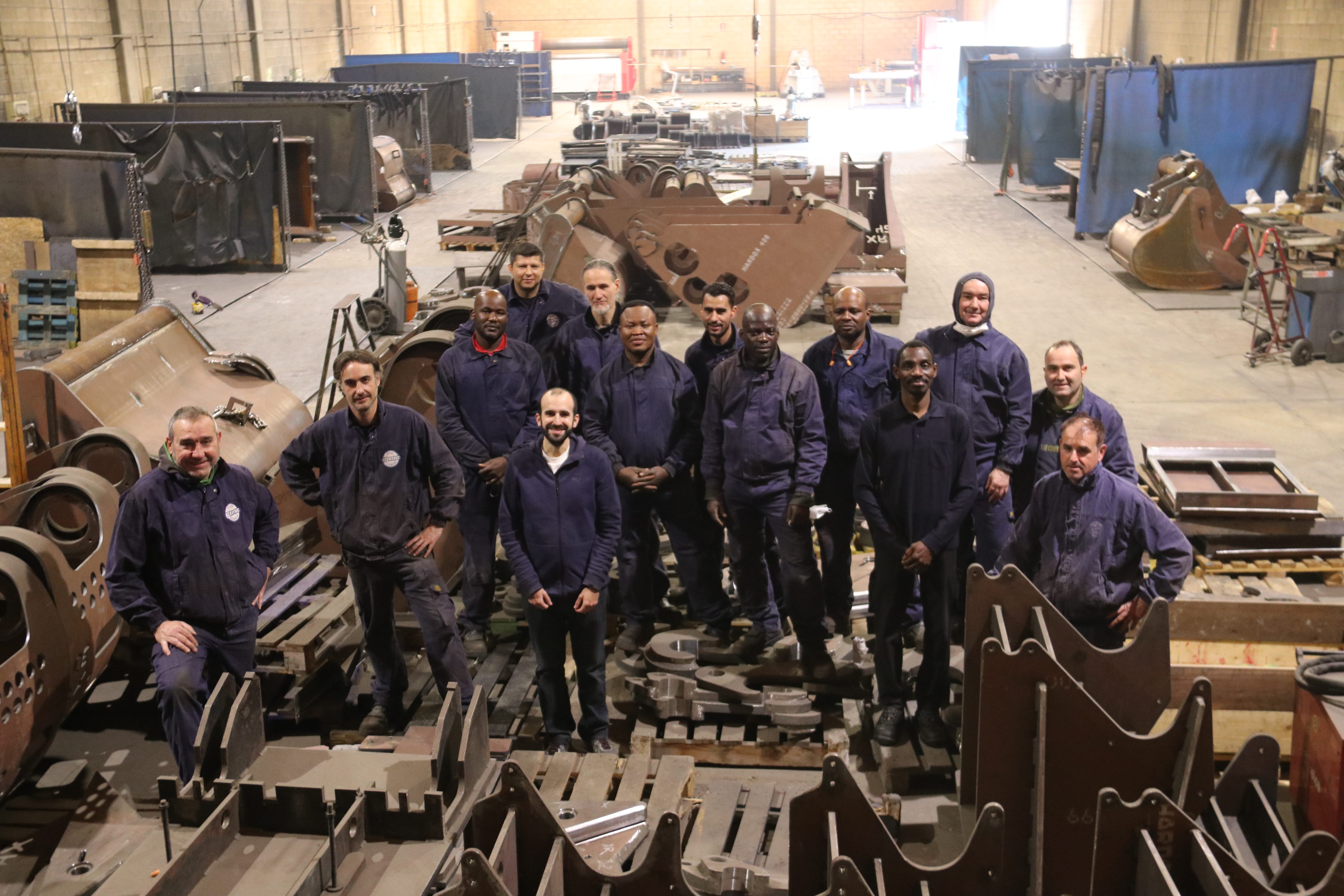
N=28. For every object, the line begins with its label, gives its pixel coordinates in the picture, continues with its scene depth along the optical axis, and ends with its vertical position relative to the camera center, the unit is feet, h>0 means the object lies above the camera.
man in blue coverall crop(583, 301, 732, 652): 19.54 -5.37
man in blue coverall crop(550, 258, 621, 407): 21.36 -4.06
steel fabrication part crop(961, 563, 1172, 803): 14.58 -6.42
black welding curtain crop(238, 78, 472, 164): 80.84 -0.71
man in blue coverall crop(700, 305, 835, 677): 18.89 -5.23
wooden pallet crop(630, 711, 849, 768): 17.84 -9.01
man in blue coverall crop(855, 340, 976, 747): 17.40 -5.71
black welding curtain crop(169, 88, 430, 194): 72.38 -1.38
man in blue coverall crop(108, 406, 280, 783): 16.17 -5.97
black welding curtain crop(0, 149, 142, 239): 44.55 -3.24
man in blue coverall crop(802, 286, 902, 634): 19.90 -4.60
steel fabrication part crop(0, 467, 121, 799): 16.02 -6.65
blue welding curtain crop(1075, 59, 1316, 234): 53.93 -1.66
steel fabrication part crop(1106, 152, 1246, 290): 46.62 -5.45
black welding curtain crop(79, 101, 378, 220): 61.46 -1.61
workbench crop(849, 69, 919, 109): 125.39 +1.16
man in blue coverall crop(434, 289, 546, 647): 20.21 -4.83
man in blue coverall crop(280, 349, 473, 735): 17.89 -5.56
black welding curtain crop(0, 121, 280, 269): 53.06 -3.40
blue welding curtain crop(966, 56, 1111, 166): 72.13 -1.34
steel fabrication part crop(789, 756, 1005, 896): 11.62 -6.94
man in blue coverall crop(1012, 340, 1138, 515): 18.24 -4.80
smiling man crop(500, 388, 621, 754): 17.19 -5.77
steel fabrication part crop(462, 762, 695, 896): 11.10 -6.66
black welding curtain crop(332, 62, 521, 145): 95.20 +0.57
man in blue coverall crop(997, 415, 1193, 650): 15.94 -5.65
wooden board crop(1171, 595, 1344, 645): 18.54 -7.67
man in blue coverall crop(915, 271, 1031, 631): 19.60 -4.62
